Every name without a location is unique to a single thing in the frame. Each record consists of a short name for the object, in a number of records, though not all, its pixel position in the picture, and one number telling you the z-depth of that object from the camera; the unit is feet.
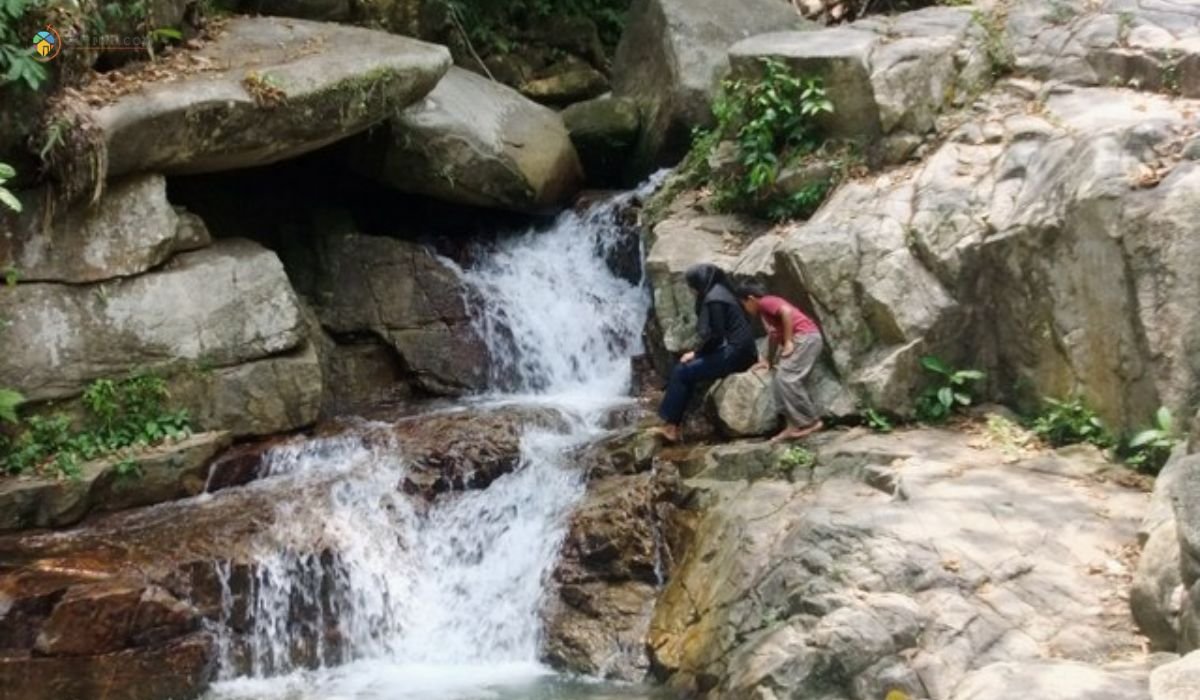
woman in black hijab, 31.50
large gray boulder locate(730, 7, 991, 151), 34.17
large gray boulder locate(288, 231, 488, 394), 41.37
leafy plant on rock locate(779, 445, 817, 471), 27.99
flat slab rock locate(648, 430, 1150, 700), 19.98
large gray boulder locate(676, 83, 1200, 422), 25.11
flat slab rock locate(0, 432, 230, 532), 30.14
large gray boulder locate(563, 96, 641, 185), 46.98
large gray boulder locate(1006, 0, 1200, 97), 30.17
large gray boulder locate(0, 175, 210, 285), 32.45
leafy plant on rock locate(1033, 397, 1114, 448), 26.48
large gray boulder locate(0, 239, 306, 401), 32.35
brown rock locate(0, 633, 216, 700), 25.39
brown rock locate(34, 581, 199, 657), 25.70
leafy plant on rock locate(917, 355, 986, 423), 28.91
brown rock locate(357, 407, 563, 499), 32.07
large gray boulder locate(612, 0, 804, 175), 44.88
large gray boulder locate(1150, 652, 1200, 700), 14.78
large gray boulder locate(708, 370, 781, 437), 30.86
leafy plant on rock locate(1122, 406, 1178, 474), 24.36
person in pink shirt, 29.99
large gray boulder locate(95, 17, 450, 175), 33.17
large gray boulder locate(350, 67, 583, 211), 41.63
